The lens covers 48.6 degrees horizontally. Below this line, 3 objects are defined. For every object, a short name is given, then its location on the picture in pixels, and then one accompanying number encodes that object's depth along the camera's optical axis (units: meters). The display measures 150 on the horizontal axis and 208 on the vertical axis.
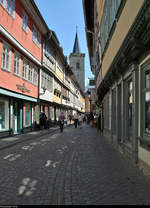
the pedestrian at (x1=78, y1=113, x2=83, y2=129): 20.40
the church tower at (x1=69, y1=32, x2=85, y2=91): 64.01
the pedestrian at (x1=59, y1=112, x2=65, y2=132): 15.03
